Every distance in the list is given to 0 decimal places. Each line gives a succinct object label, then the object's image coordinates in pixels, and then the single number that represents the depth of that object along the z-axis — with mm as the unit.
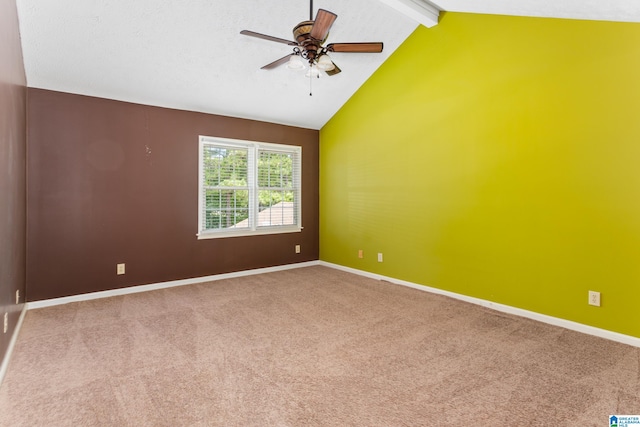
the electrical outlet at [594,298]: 2723
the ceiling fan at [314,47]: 2460
